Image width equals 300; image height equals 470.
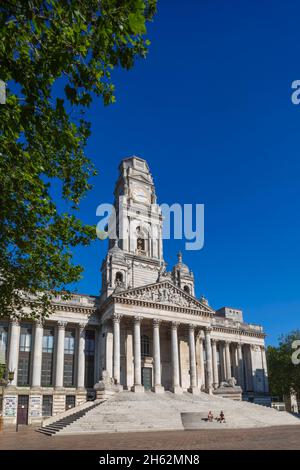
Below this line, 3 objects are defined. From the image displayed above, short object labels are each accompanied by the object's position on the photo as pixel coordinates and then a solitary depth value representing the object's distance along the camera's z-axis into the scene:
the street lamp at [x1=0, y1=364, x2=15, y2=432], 40.56
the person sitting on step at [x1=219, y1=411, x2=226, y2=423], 35.08
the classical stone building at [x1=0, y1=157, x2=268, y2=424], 45.09
